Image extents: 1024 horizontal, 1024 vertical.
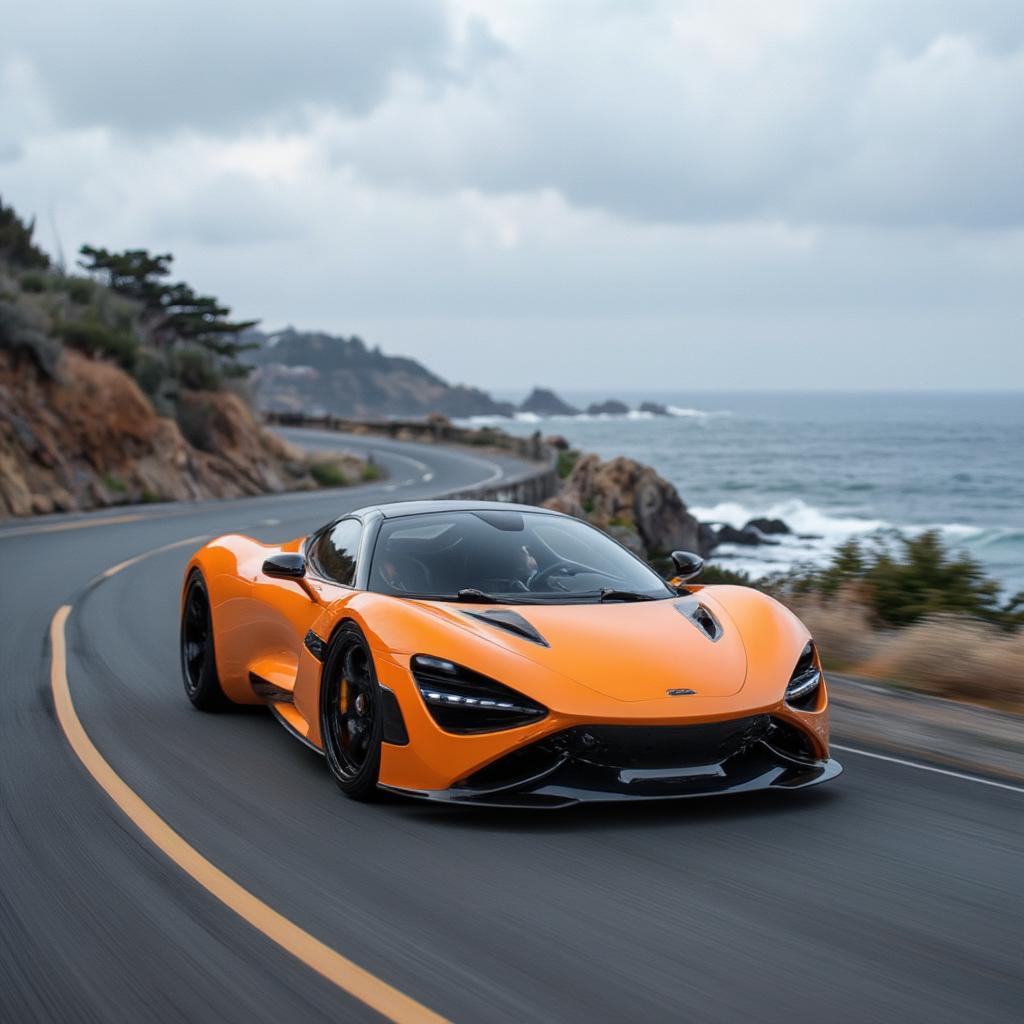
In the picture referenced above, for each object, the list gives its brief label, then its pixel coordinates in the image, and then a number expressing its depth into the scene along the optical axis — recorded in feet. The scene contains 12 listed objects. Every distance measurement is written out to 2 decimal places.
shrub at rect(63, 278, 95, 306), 120.02
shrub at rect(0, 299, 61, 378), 89.51
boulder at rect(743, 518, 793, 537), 153.38
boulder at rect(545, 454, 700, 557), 100.53
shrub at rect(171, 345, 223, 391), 125.08
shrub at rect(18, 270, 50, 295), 117.50
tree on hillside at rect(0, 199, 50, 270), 134.62
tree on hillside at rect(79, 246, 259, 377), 139.33
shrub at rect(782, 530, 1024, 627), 34.22
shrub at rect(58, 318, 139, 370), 105.40
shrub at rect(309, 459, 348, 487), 132.26
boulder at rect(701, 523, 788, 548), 141.69
